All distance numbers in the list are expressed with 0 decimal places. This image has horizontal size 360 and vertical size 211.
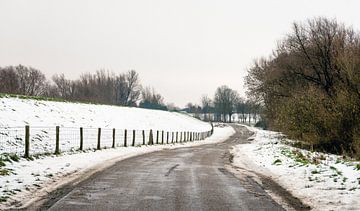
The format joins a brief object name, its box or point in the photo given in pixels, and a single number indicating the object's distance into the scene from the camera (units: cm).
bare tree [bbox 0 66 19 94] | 8804
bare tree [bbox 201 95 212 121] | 18875
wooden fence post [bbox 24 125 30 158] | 1653
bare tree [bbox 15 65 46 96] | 10744
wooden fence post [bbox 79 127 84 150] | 2291
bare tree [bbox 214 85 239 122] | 16362
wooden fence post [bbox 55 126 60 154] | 1957
